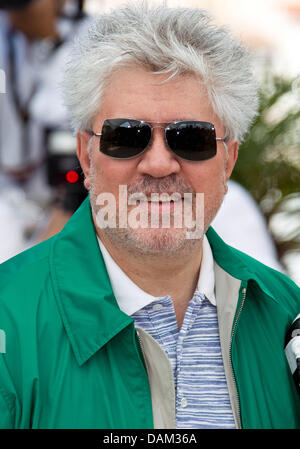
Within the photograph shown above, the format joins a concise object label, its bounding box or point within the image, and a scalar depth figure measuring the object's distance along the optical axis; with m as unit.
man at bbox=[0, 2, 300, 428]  2.04
